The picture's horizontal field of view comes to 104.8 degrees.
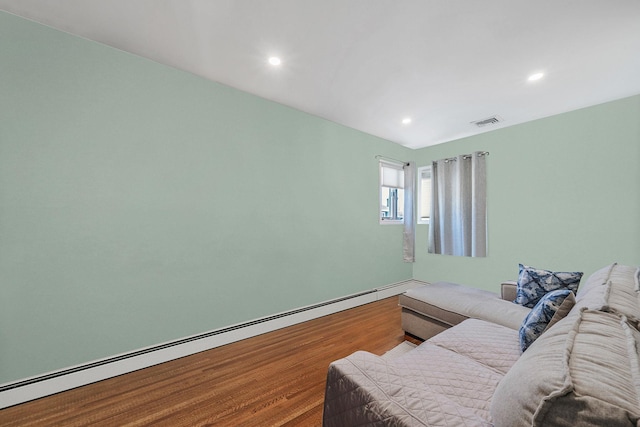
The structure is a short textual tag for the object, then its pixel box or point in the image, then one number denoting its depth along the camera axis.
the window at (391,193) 4.16
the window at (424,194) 4.49
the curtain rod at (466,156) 3.70
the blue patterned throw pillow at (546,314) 1.30
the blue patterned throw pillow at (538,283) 2.09
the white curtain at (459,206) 3.70
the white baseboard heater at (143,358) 1.67
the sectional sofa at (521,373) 0.56
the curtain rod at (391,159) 4.03
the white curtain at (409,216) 4.38
